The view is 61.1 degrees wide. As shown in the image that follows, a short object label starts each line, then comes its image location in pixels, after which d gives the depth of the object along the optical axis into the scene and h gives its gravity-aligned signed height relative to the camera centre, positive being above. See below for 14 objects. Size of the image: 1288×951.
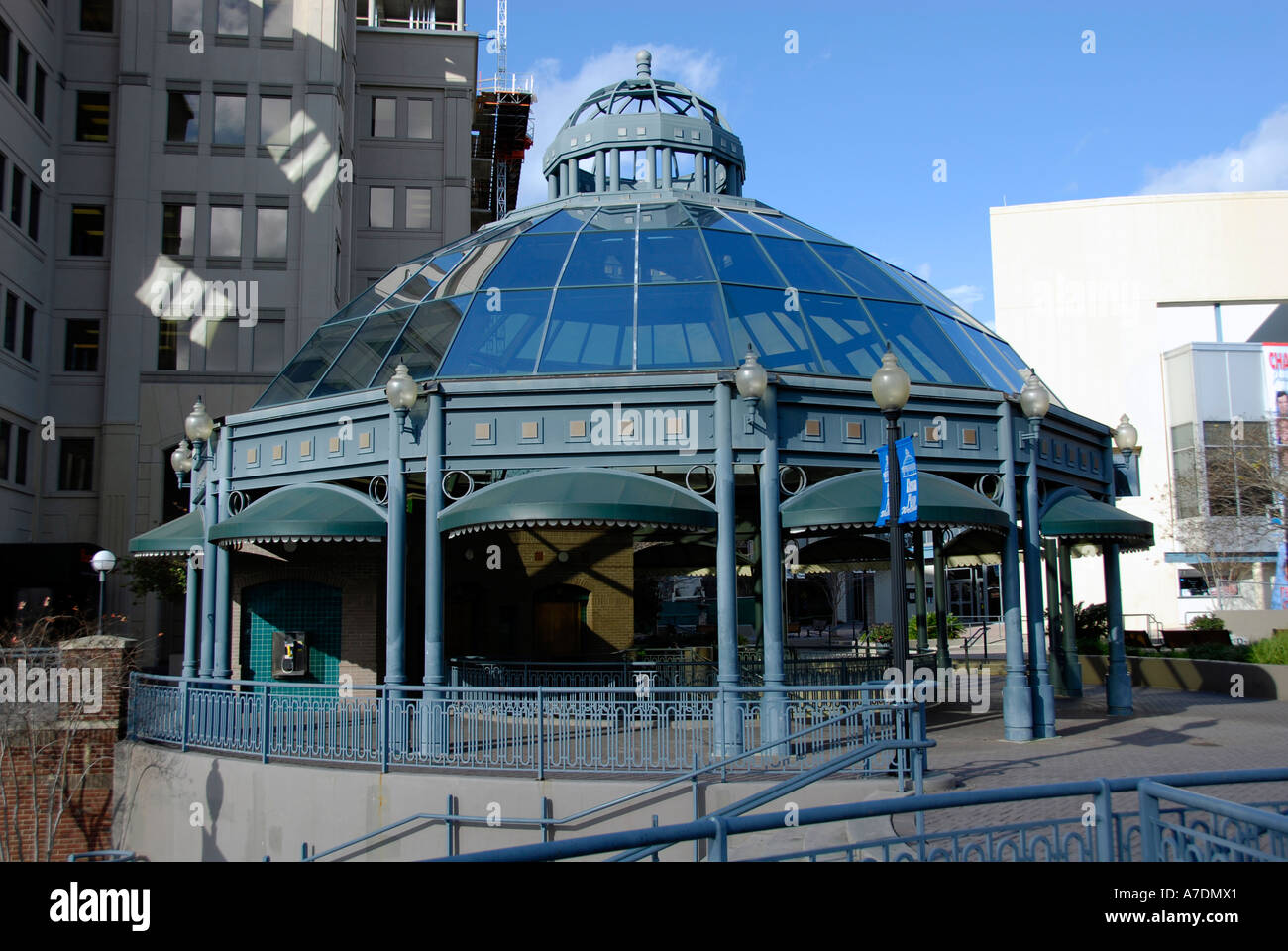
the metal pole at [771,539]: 14.49 +0.77
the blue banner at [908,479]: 11.84 +1.25
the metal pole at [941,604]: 22.39 -0.24
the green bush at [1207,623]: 29.88 -0.92
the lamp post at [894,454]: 11.30 +1.51
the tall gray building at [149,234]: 33.34 +11.86
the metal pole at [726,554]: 13.98 +0.56
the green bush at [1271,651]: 23.02 -1.30
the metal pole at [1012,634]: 15.27 -0.59
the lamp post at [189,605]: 19.06 +0.00
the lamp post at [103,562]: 21.19 +0.88
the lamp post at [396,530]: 14.67 +1.00
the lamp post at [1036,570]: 15.59 +0.35
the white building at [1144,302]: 51.34 +14.13
